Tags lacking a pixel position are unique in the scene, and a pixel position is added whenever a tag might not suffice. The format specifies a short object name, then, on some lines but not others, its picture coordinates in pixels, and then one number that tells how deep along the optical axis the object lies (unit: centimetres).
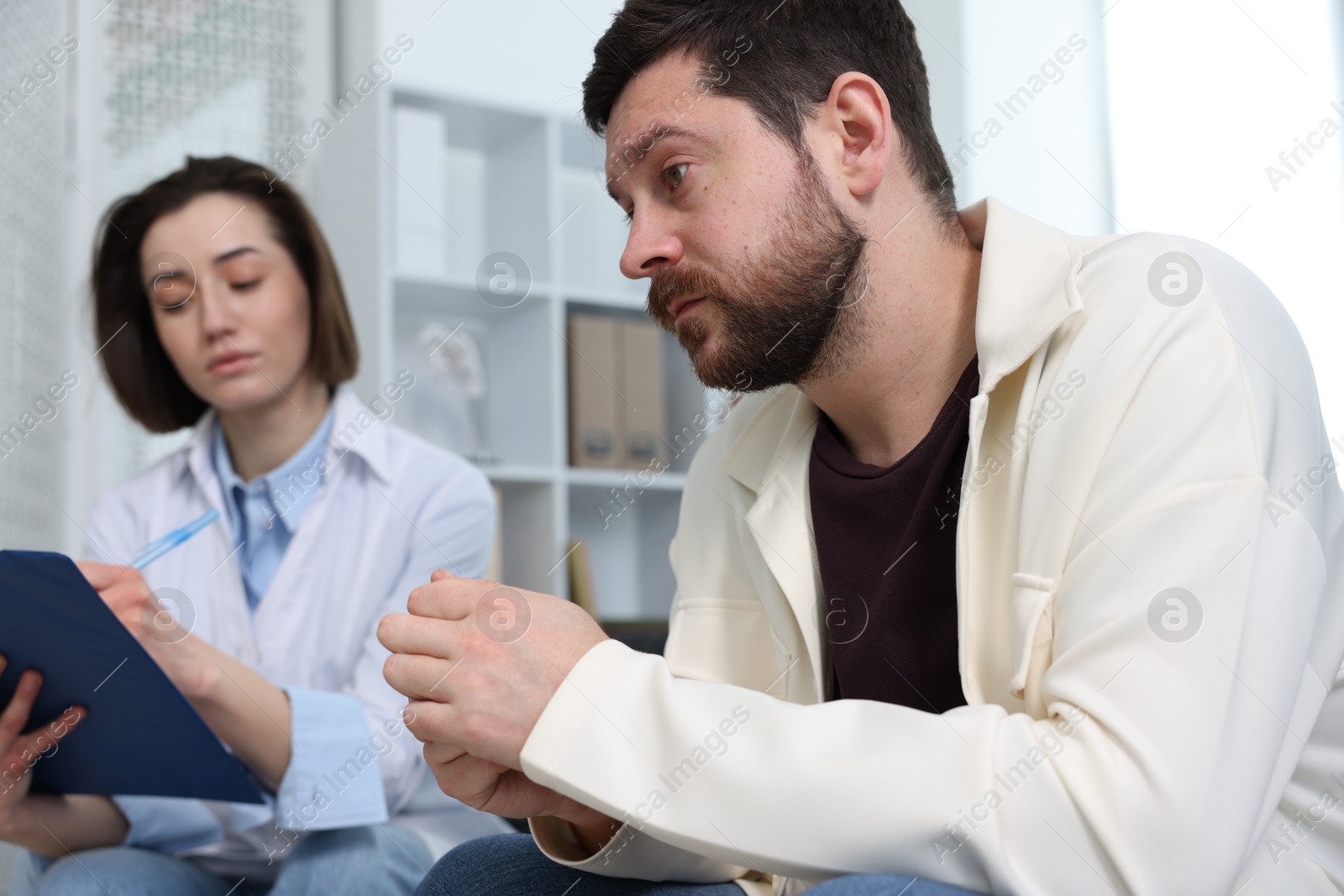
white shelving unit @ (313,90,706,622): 254
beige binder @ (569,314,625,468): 271
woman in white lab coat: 118
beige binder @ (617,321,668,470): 276
